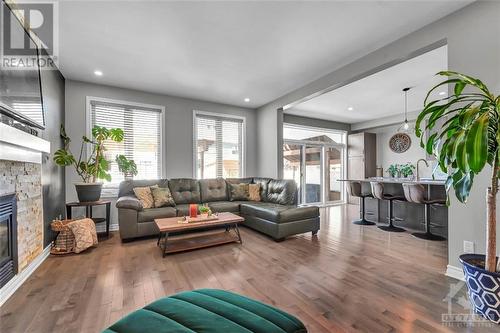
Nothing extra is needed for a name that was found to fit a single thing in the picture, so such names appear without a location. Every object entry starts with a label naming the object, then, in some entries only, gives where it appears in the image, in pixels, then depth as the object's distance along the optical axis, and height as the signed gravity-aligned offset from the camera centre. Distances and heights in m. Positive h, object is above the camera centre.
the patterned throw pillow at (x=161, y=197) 3.95 -0.54
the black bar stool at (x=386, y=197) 4.07 -0.60
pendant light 4.35 +1.52
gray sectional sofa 3.41 -0.72
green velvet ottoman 0.95 -0.70
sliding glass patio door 6.68 +0.05
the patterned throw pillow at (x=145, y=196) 3.85 -0.50
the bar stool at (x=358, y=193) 4.61 -0.59
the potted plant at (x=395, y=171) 5.51 -0.13
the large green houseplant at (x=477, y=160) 1.41 +0.03
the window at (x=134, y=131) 4.23 +0.77
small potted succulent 3.38 -0.68
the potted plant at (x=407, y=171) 5.02 -0.12
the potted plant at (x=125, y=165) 3.98 +0.06
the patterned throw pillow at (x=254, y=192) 4.82 -0.56
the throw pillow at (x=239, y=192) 4.82 -0.55
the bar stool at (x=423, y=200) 3.53 -0.57
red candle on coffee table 3.26 -0.65
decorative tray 3.13 -0.75
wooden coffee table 2.95 -1.13
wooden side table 3.35 -0.68
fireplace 1.95 -0.66
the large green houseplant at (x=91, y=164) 3.32 +0.07
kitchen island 3.73 -0.86
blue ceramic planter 1.55 -0.92
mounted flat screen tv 1.93 +0.79
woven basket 2.94 -0.95
